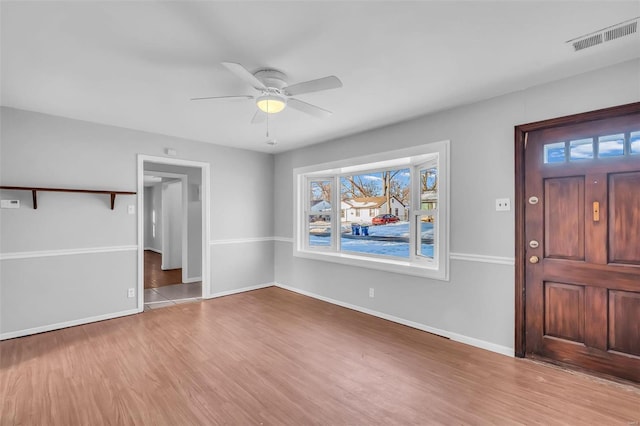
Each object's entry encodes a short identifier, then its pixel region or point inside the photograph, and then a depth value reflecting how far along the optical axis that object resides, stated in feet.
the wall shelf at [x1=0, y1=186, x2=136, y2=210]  10.60
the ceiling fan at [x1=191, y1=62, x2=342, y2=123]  7.06
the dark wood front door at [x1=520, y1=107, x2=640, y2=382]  7.59
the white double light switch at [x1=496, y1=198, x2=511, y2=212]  9.40
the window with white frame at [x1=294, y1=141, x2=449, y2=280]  11.59
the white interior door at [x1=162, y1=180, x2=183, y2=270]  23.63
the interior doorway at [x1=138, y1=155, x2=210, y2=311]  14.92
